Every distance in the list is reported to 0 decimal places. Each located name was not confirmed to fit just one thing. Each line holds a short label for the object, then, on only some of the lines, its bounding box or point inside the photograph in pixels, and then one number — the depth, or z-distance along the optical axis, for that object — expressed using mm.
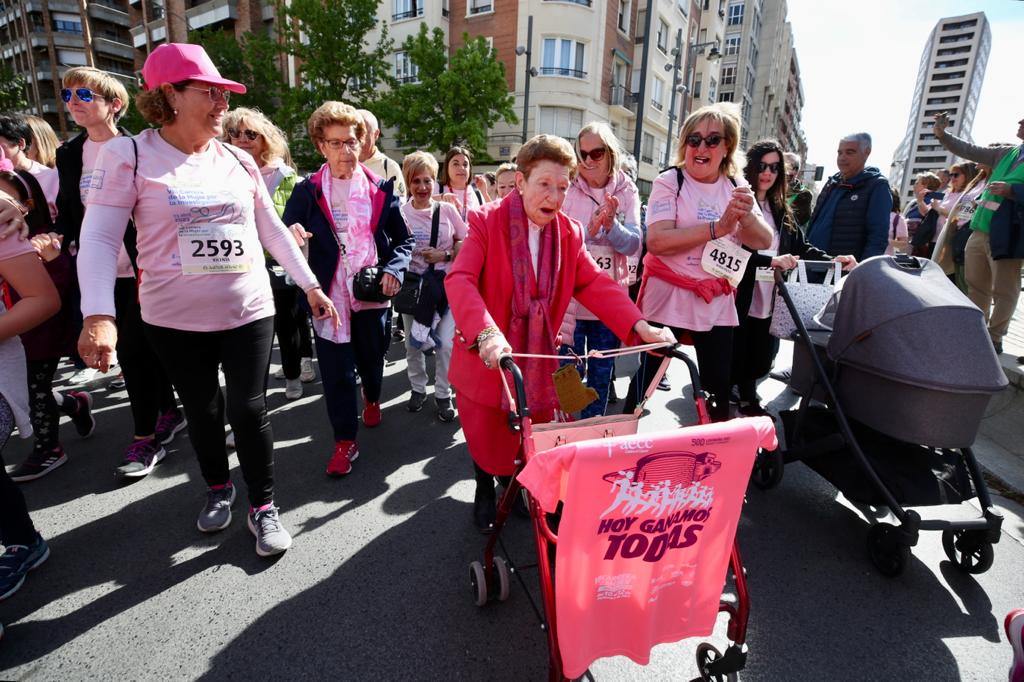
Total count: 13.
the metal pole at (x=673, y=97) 23241
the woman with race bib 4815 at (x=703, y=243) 2840
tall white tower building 117875
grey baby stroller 2377
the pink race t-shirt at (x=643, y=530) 1375
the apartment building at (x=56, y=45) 44406
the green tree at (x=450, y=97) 21828
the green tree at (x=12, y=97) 19344
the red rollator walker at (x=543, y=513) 1559
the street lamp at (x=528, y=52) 16978
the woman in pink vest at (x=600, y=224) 3117
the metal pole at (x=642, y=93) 15158
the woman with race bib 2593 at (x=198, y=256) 2027
